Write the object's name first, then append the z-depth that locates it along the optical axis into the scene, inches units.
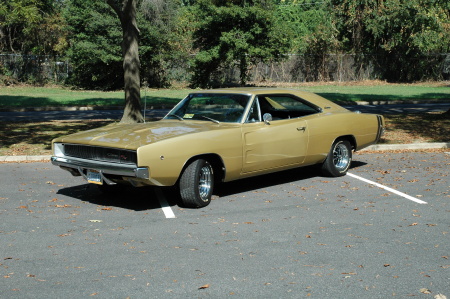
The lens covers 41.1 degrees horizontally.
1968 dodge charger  293.4
